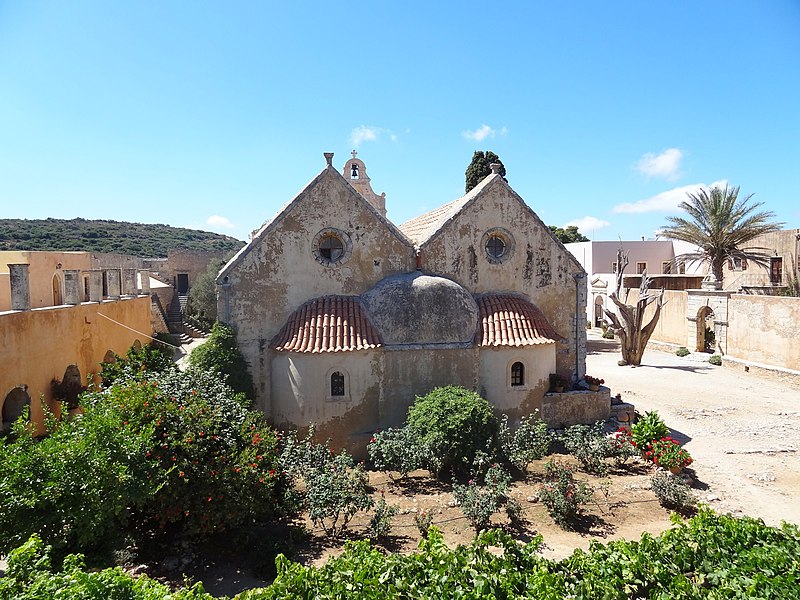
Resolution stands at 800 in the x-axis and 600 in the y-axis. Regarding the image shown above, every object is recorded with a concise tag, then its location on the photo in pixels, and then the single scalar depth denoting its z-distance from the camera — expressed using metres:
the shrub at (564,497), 9.95
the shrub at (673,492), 10.57
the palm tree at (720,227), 29.23
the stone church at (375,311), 13.51
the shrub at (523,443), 12.06
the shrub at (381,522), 8.96
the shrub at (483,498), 9.65
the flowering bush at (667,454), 12.09
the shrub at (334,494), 9.04
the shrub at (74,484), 6.57
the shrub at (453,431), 11.63
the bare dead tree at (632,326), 25.84
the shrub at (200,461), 7.88
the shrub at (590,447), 12.40
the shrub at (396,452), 11.63
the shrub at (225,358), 13.19
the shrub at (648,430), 13.04
